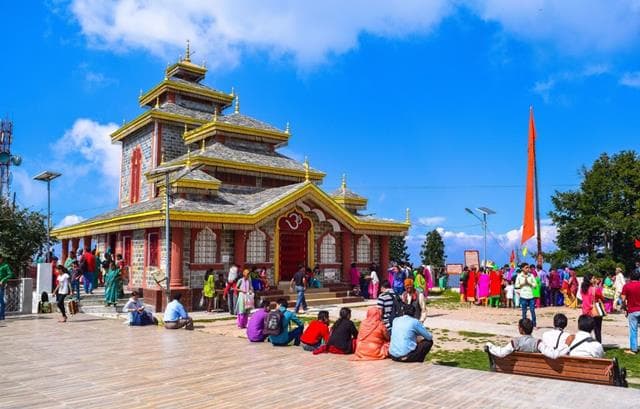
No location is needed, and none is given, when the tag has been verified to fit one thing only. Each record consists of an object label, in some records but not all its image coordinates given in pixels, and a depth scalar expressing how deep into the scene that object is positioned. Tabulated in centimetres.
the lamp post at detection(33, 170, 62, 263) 1958
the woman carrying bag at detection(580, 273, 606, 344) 1052
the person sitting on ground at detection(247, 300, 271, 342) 1179
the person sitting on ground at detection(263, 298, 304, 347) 1125
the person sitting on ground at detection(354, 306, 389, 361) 921
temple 1984
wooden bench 702
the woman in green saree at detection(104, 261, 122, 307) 1862
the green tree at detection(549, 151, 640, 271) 3048
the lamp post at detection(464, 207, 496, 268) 2967
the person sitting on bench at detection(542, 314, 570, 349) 753
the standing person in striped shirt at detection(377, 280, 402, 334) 1053
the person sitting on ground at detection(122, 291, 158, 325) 1518
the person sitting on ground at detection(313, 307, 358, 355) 992
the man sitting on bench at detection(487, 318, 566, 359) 782
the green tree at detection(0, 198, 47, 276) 2575
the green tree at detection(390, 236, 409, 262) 4705
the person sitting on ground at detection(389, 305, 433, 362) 888
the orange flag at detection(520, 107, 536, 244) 2873
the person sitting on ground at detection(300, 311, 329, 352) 1041
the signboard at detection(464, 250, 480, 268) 3033
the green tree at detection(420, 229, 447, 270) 4719
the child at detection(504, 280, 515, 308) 2050
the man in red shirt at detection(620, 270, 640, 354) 1027
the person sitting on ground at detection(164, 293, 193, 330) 1421
